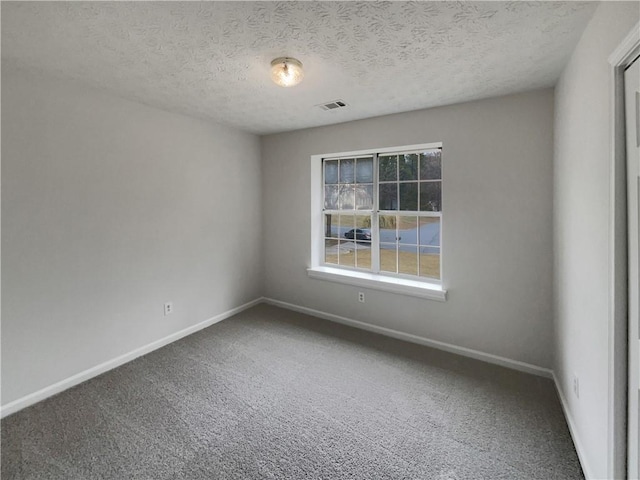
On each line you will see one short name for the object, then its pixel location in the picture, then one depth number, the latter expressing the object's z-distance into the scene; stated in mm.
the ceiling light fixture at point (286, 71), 1908
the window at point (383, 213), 3188
